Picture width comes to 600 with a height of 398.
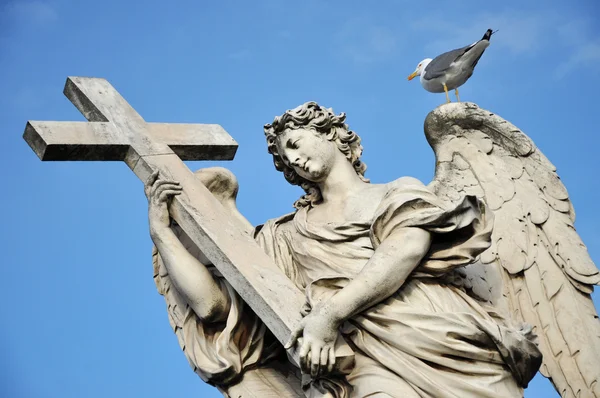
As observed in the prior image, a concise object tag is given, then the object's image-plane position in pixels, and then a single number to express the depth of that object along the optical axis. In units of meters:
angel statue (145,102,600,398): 15.10
